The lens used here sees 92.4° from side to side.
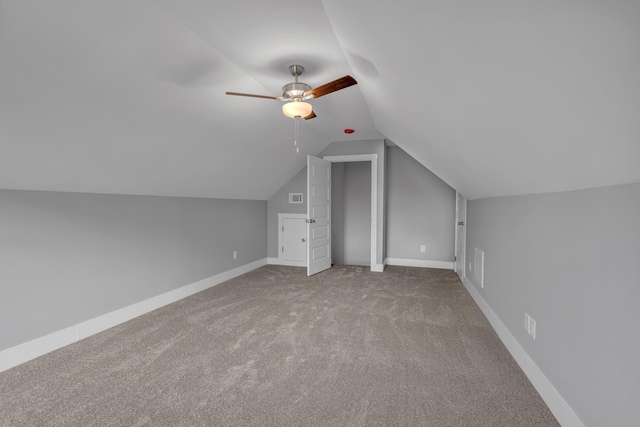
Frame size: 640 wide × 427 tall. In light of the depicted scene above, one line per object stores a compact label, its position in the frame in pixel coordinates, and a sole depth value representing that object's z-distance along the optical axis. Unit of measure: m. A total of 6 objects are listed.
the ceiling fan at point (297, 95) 2.48
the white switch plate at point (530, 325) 2.00
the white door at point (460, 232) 4.55
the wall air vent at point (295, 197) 5.71
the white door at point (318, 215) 4.90
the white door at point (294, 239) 5.69
